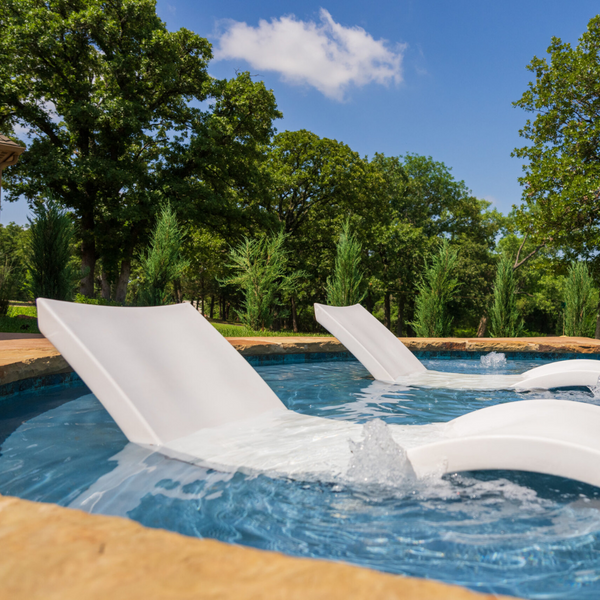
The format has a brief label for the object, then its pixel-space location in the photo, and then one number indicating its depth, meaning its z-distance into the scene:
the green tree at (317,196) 24.12
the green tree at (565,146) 14.08
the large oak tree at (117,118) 17.38
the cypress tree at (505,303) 13.25
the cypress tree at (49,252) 10.41
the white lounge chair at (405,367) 4.69
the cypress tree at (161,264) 10.74
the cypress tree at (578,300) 13.99
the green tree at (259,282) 11.04
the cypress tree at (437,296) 12.16
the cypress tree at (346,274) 11.67
